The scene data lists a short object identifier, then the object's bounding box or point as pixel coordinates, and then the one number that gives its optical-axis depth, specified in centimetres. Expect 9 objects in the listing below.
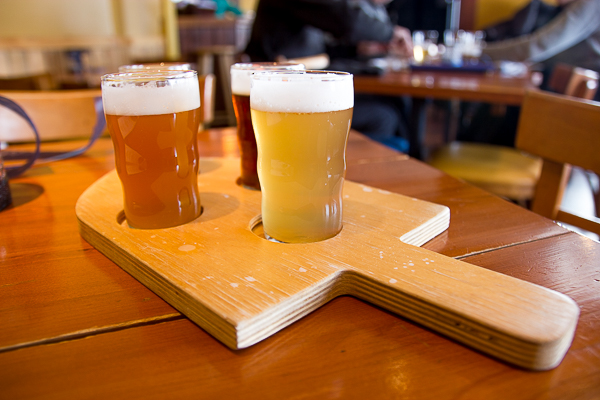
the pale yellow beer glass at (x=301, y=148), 54
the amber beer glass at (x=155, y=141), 58
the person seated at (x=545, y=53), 321
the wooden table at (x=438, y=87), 188
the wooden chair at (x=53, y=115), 132
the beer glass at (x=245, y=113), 76
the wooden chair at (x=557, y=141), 103
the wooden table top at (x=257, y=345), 36
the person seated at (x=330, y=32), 267
